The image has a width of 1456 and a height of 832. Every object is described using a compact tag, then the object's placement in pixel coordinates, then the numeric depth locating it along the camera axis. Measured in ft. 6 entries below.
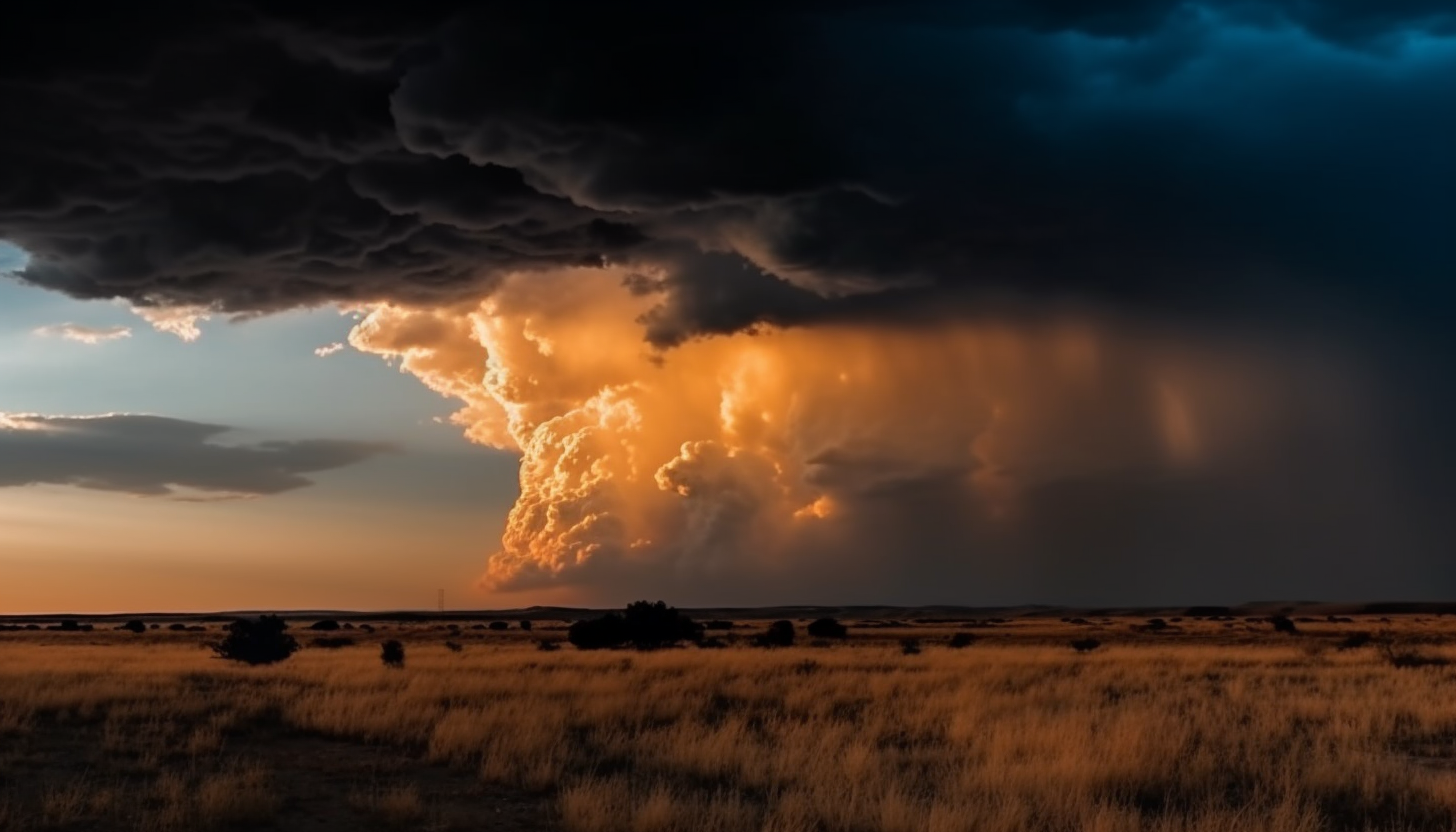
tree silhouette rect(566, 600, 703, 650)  180.24
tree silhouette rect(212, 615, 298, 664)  139.23
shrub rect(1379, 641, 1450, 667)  120.88
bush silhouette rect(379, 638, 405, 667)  128.63
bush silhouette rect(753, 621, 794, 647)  191.52
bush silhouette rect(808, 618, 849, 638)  230.68
